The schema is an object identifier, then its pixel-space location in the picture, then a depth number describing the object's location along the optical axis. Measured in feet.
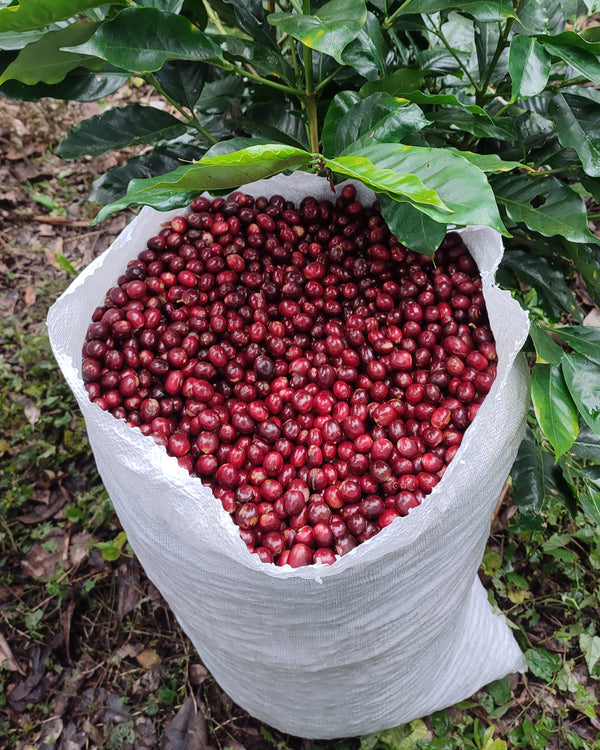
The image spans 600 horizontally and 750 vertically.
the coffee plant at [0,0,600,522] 3.05
